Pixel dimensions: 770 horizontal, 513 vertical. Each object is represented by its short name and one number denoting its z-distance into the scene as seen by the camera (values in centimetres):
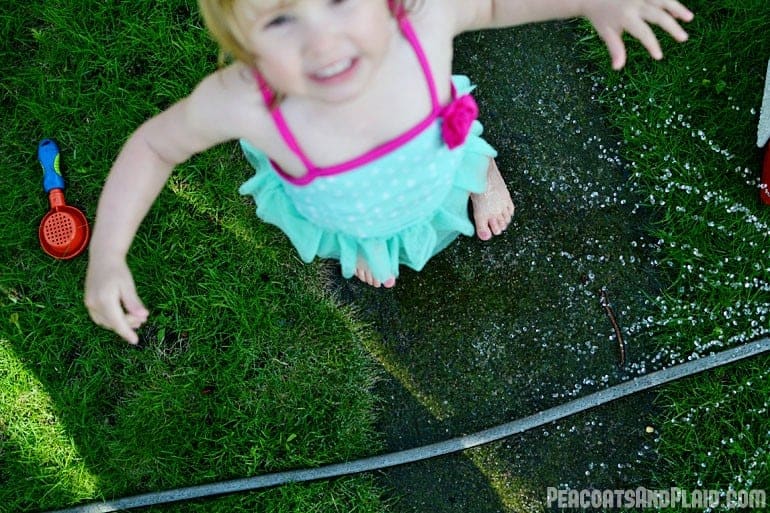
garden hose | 246
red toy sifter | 259
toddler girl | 166
